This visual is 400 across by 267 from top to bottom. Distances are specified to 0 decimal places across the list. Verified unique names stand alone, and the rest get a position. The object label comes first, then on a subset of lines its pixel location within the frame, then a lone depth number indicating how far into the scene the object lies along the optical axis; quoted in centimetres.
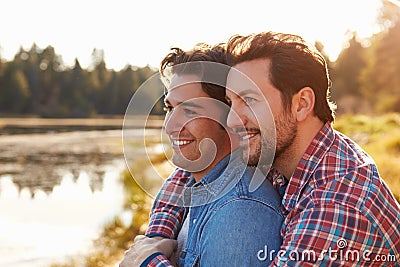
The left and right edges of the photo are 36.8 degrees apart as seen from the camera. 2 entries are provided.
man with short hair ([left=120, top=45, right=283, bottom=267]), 165
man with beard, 158
